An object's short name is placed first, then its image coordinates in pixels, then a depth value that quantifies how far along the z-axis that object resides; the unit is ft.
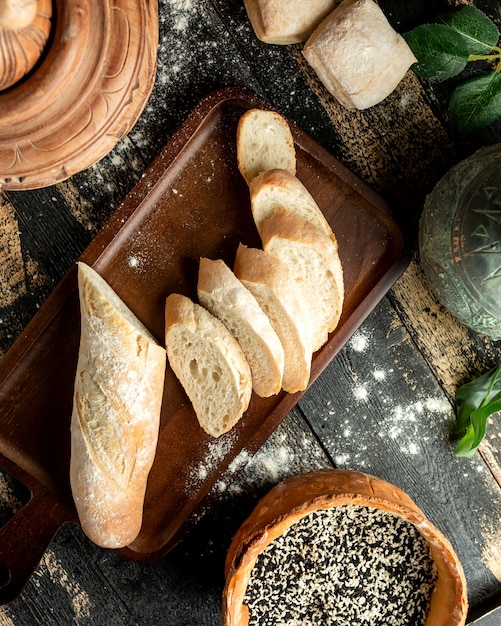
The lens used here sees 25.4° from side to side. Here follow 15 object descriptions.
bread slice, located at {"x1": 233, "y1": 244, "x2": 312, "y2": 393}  2.71
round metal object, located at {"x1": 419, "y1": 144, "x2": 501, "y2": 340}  2.59
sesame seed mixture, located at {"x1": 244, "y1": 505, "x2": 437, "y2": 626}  2.79
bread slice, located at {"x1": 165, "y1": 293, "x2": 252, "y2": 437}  2.72
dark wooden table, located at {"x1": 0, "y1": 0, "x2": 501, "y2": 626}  2.83
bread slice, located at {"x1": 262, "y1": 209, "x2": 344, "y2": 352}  2.72
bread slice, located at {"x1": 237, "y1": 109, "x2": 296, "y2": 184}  2.76
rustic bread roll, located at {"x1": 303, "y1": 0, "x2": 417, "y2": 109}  2.72
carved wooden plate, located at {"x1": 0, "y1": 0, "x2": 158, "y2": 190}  2.26
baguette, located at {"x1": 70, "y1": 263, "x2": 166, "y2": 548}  2.67
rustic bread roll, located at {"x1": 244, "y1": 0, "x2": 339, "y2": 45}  2.72
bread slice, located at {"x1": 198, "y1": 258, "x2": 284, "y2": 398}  2.70
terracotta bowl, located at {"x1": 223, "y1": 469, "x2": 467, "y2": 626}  2.62
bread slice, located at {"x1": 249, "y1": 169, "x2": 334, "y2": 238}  2.72
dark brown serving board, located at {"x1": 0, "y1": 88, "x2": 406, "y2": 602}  2.77
